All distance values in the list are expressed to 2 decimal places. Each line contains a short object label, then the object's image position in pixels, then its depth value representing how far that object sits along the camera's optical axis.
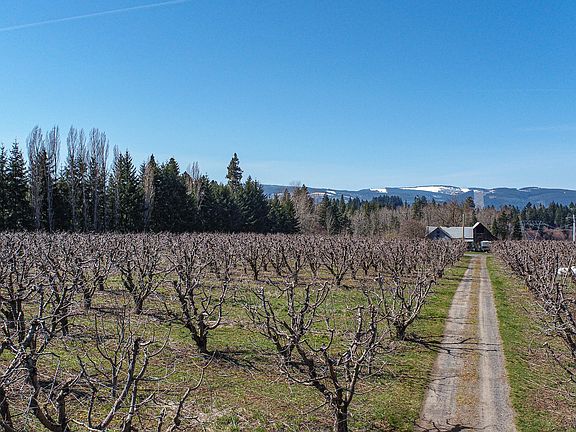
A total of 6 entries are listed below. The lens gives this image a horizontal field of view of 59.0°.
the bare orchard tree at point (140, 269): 13.55
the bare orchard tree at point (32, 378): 4.15
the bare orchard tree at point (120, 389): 4.08
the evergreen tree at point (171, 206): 52.97
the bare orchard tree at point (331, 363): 6.93
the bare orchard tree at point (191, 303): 11.63
